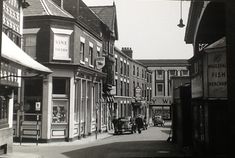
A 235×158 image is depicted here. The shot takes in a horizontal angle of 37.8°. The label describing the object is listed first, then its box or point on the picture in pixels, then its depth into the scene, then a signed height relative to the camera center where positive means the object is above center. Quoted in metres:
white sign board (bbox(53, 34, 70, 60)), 22.09 +3.74
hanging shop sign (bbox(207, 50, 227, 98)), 9.15 +0.81
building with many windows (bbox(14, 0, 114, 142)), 21.45 +2.00
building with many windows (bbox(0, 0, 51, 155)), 12.65 +0.94
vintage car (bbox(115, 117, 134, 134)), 29.64 -1.87
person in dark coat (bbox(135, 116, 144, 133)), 31.56 -1.63
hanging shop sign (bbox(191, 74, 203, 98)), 11.40 +0.65
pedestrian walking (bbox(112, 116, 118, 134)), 29.67 -1.98
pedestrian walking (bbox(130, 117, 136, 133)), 31.89 -2.02
